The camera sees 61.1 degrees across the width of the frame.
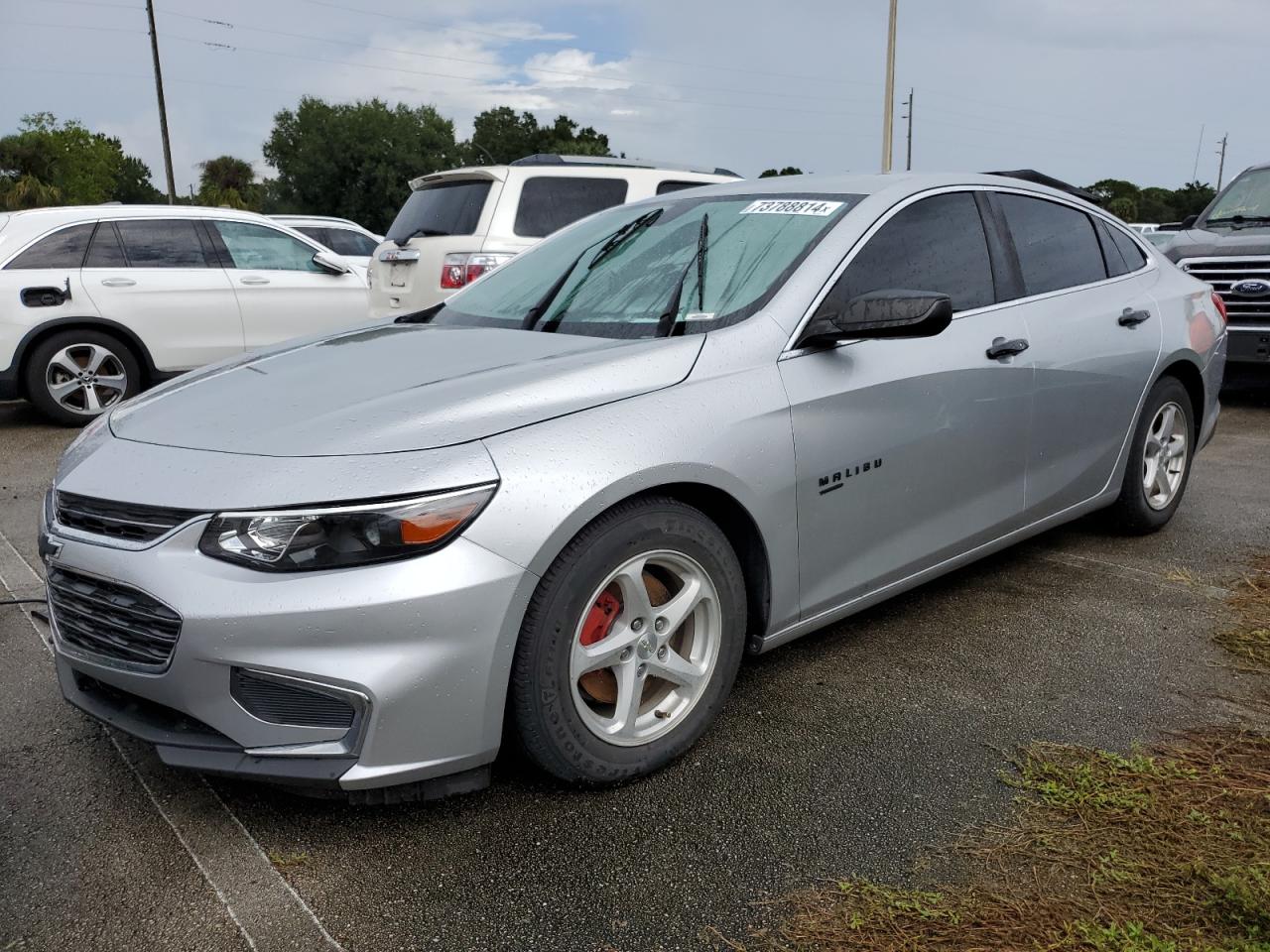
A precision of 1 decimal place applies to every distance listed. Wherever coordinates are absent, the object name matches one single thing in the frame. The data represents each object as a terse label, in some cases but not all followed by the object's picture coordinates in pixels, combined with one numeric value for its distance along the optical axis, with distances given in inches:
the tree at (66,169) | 1676.9
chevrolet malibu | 90.0
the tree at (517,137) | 2763.3
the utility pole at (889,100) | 1001.5
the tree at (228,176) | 3377.5
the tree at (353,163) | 2353.6
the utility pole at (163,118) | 1288.1
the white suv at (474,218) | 304.0
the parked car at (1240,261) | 320.8
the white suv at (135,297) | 304.5
